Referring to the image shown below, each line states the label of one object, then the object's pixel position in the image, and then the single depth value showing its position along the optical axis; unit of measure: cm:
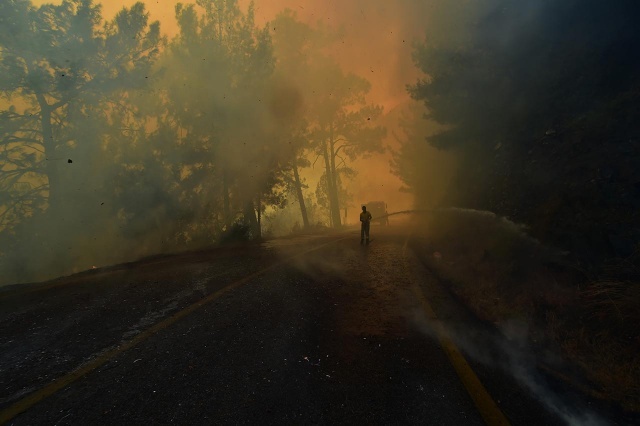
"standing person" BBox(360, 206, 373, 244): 1233
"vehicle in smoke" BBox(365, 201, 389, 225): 2769
